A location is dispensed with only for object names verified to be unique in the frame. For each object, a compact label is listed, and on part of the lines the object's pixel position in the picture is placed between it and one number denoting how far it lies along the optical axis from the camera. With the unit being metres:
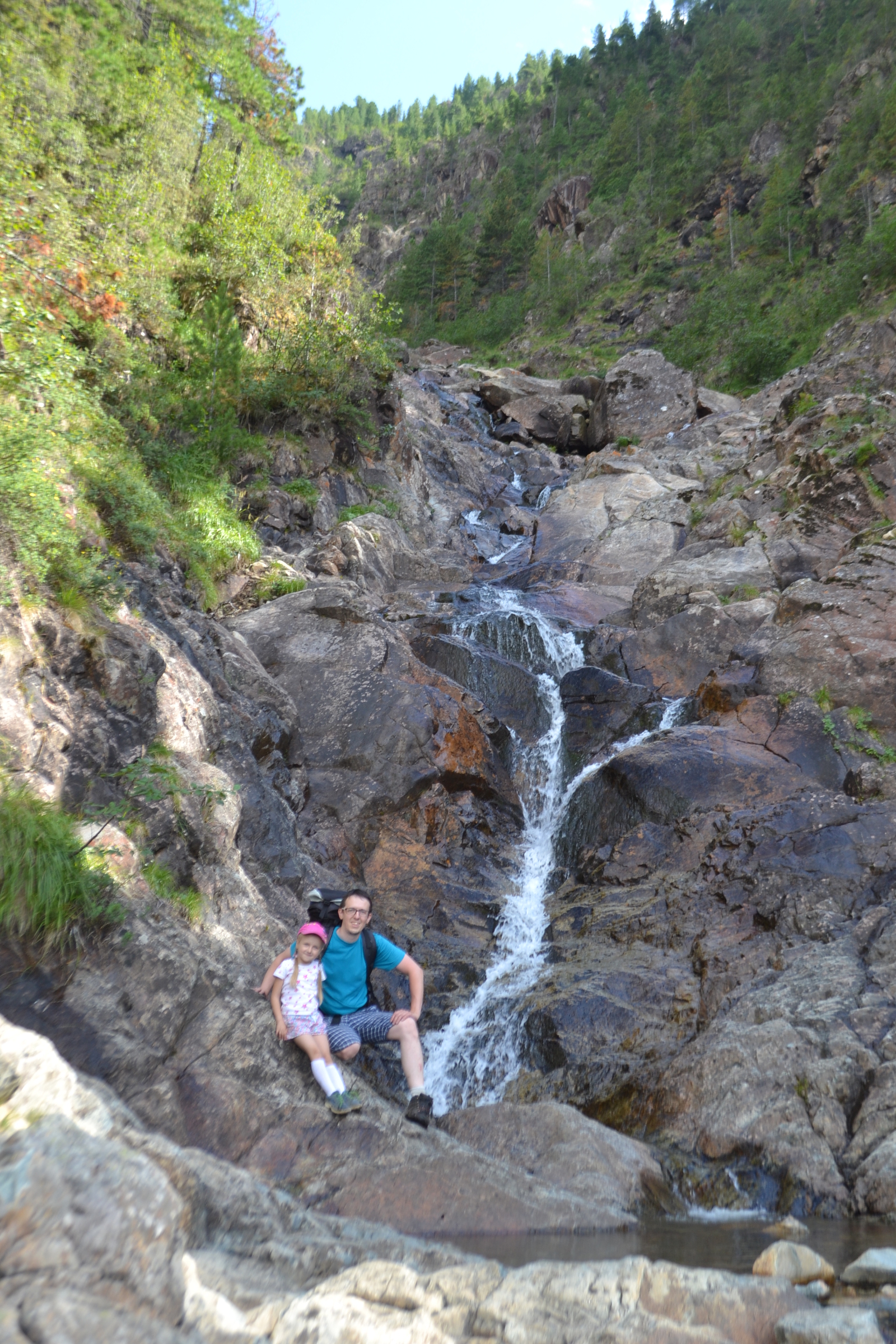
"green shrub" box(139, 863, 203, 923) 6.02
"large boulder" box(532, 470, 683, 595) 21.89
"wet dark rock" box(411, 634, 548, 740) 14.45
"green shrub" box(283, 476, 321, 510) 18.86
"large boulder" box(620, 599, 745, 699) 15.05
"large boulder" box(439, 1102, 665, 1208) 5.05
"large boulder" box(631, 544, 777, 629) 17.06
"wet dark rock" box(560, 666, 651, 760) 13.77
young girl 5.37
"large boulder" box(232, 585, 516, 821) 11.40
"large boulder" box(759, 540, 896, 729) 11.70
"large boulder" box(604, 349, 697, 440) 36.41
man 5.89
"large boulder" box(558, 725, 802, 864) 10.40
